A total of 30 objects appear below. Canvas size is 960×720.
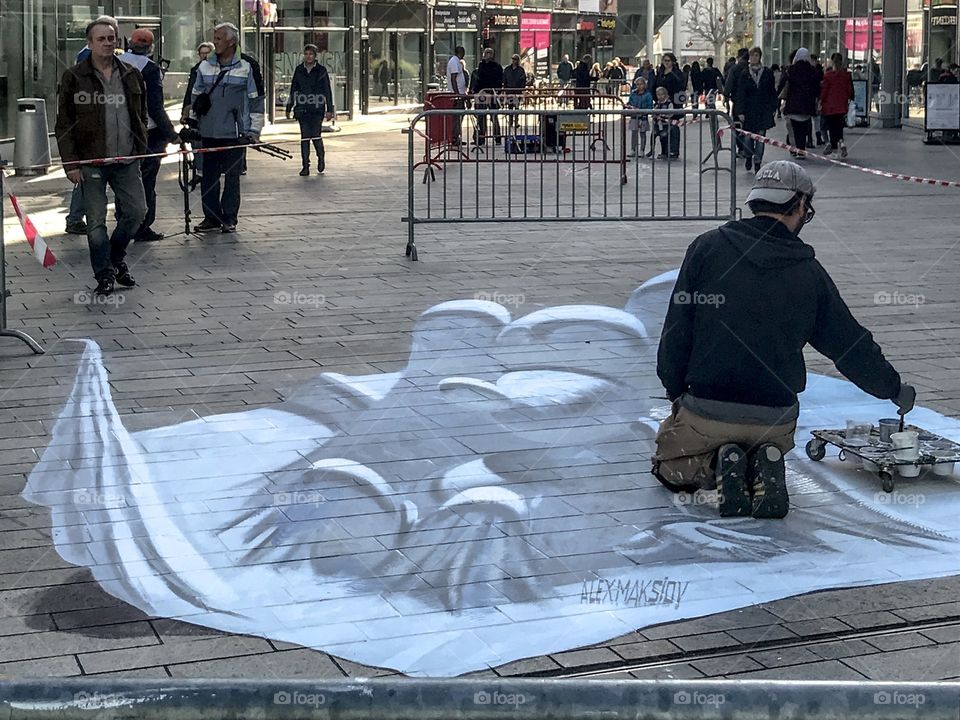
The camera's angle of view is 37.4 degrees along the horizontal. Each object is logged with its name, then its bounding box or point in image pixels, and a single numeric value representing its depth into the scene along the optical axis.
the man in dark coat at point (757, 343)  5.21
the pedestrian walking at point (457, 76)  25.61
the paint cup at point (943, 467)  5.62
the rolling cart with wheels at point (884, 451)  5.51
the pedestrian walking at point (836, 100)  22.06
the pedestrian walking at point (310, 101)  19.52
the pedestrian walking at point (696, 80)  32.09
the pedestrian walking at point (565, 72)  39.22
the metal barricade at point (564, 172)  13.21
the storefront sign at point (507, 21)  48.44
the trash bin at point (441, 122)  17.27
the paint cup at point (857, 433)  5.87
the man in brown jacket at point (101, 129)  9.35
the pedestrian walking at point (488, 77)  24.88
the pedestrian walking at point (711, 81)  32.06
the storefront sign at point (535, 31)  51.81
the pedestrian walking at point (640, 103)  15.87
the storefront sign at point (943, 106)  25.14
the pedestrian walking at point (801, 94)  22.11
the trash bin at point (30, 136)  19.02
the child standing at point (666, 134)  19.25
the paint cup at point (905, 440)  5.58
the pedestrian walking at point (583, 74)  33.47
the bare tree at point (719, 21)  74.50
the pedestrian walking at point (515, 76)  27.47
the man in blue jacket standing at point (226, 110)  12.77
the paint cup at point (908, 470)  5.57
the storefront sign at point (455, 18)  41.44
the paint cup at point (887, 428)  5.76
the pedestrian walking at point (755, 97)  20.48
